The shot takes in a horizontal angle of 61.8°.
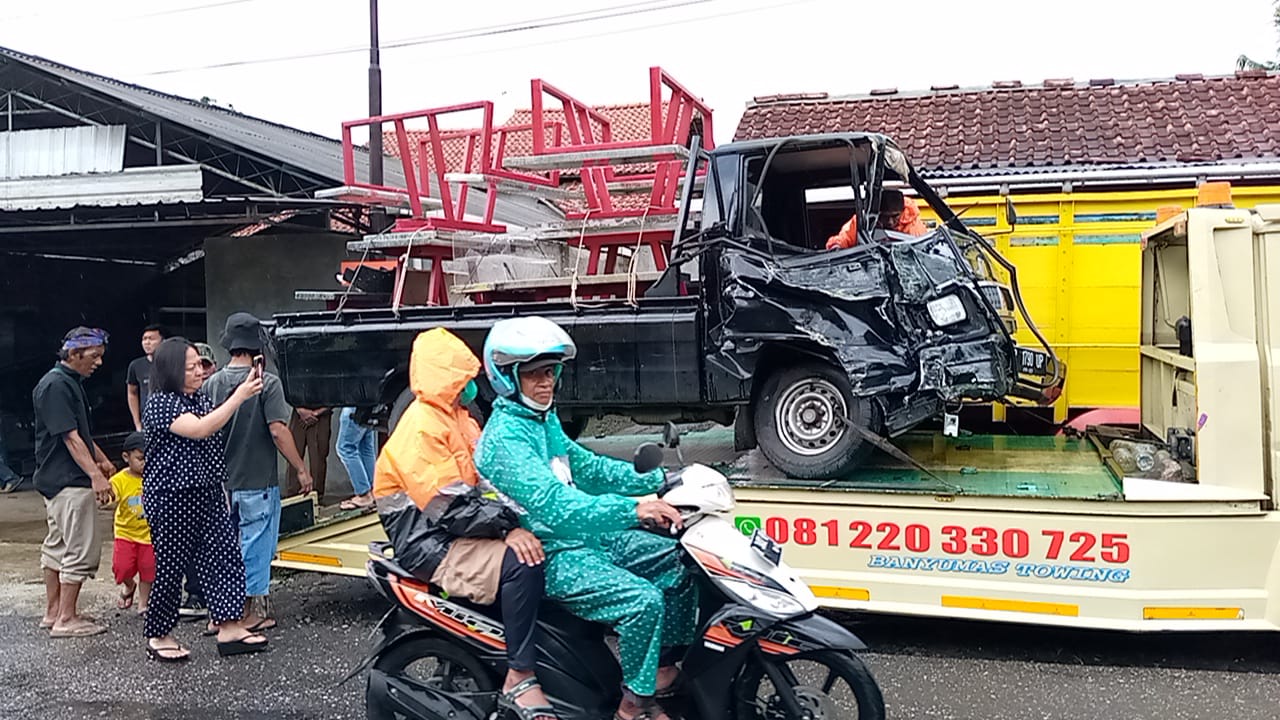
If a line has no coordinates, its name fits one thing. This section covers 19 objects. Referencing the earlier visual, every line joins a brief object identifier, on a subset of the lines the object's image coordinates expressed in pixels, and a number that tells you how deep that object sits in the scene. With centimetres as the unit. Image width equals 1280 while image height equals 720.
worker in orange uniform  608
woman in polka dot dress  566
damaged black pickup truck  562
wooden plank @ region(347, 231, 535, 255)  730
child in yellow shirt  641
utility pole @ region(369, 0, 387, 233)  1372
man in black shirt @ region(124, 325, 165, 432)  916
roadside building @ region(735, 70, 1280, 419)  824
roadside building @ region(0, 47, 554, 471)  1133
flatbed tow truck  501
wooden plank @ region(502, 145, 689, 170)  685
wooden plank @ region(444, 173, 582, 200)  817
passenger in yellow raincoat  380
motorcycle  370
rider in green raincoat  369
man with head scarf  620
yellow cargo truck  820
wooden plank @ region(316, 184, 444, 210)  802
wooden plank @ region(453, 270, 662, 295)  674
